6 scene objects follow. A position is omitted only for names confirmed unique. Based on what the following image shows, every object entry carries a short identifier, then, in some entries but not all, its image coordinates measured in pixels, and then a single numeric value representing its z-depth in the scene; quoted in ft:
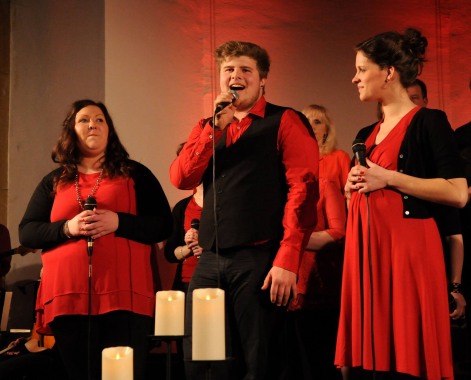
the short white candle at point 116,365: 13.07
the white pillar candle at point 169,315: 13.69
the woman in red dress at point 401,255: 15.74
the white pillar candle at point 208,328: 12.32
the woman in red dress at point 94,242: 19.01
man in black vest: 16.81
